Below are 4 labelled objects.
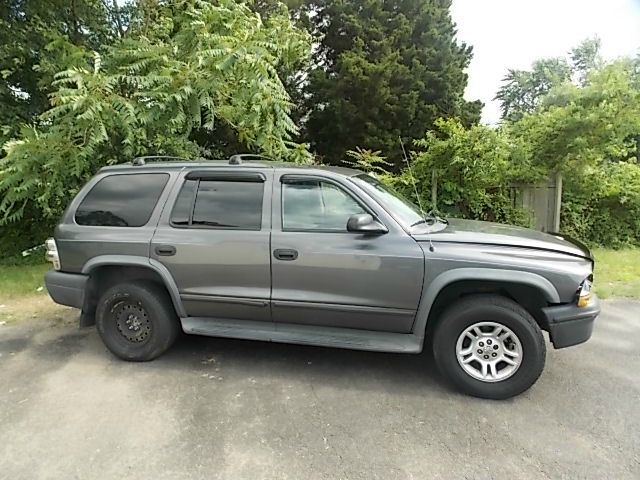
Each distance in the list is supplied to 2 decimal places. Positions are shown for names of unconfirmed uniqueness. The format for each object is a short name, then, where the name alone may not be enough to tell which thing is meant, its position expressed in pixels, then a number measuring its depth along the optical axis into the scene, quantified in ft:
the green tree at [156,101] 19.72
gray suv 10.47
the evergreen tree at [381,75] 38.93
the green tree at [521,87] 73.86
